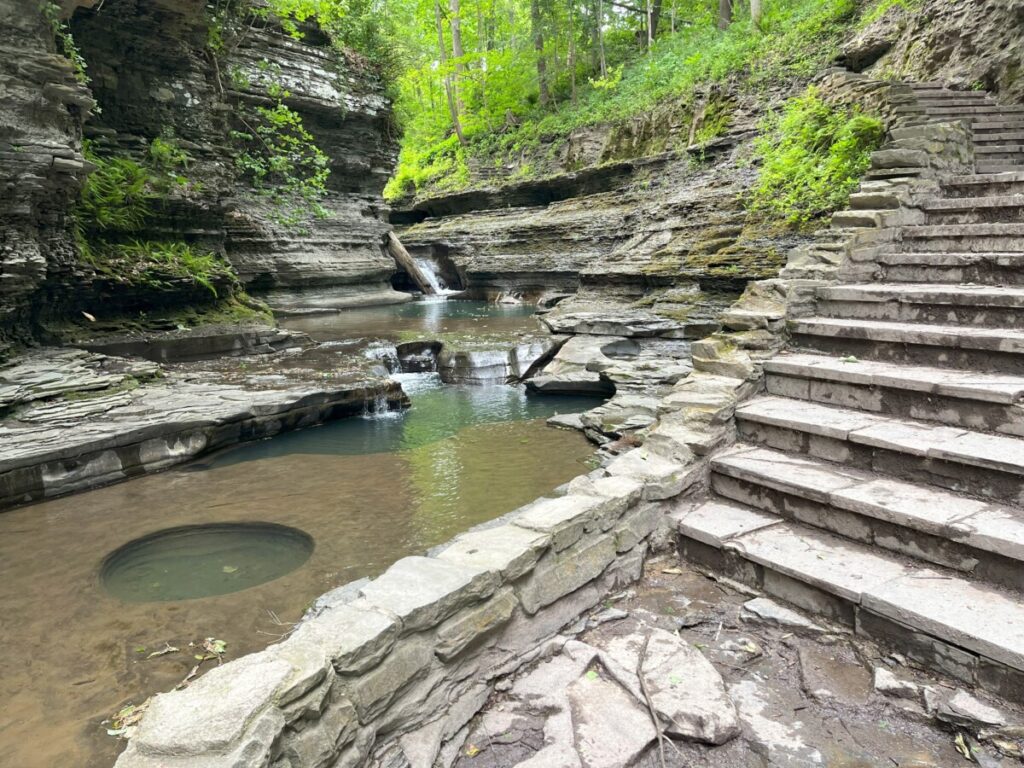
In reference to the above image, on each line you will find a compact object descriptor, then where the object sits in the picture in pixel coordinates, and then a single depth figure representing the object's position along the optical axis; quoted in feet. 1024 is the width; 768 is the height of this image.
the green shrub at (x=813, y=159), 26.50
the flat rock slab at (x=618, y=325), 35.73
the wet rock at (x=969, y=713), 7.02
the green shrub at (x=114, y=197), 32.40
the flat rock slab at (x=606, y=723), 7.06
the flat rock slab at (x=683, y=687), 7.35
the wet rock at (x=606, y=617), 9.65
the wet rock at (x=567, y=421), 25.34
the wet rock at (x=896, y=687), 7.65
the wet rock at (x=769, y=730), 6.99
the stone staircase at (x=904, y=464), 8.21
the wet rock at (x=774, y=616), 9.09
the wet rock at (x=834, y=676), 7.85
